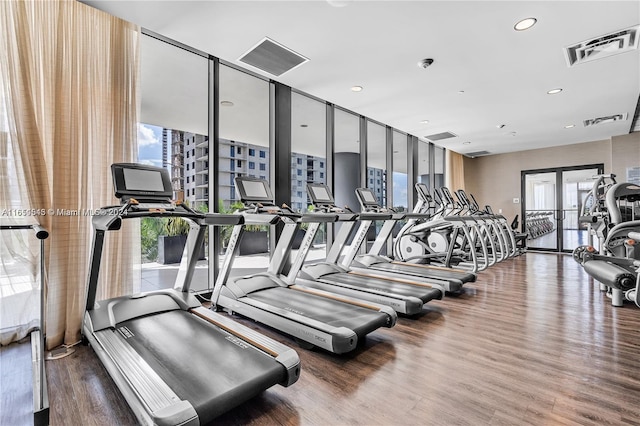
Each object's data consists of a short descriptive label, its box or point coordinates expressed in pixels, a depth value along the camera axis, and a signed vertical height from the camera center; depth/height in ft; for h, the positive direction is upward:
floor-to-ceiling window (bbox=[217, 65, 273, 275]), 13.82 +3.87
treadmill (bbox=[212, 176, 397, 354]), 8.07 -2.75
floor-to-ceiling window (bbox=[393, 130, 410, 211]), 24.67 +2.94
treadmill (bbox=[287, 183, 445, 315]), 10.88 -2.70
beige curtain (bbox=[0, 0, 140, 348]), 8.23 +2.55
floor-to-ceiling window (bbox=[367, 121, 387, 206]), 22.80 +3.30
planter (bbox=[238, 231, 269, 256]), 18.90 -1.61
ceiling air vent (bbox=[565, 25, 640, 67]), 11.06 +6.30
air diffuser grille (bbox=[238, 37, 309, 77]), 11.63 +6.24
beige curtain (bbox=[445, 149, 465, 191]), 31.04 +4.47
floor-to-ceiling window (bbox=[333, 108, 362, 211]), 22.99 +4.48
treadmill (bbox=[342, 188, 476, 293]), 13.80 -2.53
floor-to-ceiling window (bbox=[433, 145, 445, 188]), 30.80 +4.87
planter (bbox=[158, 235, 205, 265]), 15.85 -1.61
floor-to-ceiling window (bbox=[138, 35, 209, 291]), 12.01 +3.23
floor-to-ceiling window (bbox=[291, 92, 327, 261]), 16.69 +4.94
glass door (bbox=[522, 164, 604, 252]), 28.09 +0.97
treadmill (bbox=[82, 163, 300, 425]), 5.17 -2.82
